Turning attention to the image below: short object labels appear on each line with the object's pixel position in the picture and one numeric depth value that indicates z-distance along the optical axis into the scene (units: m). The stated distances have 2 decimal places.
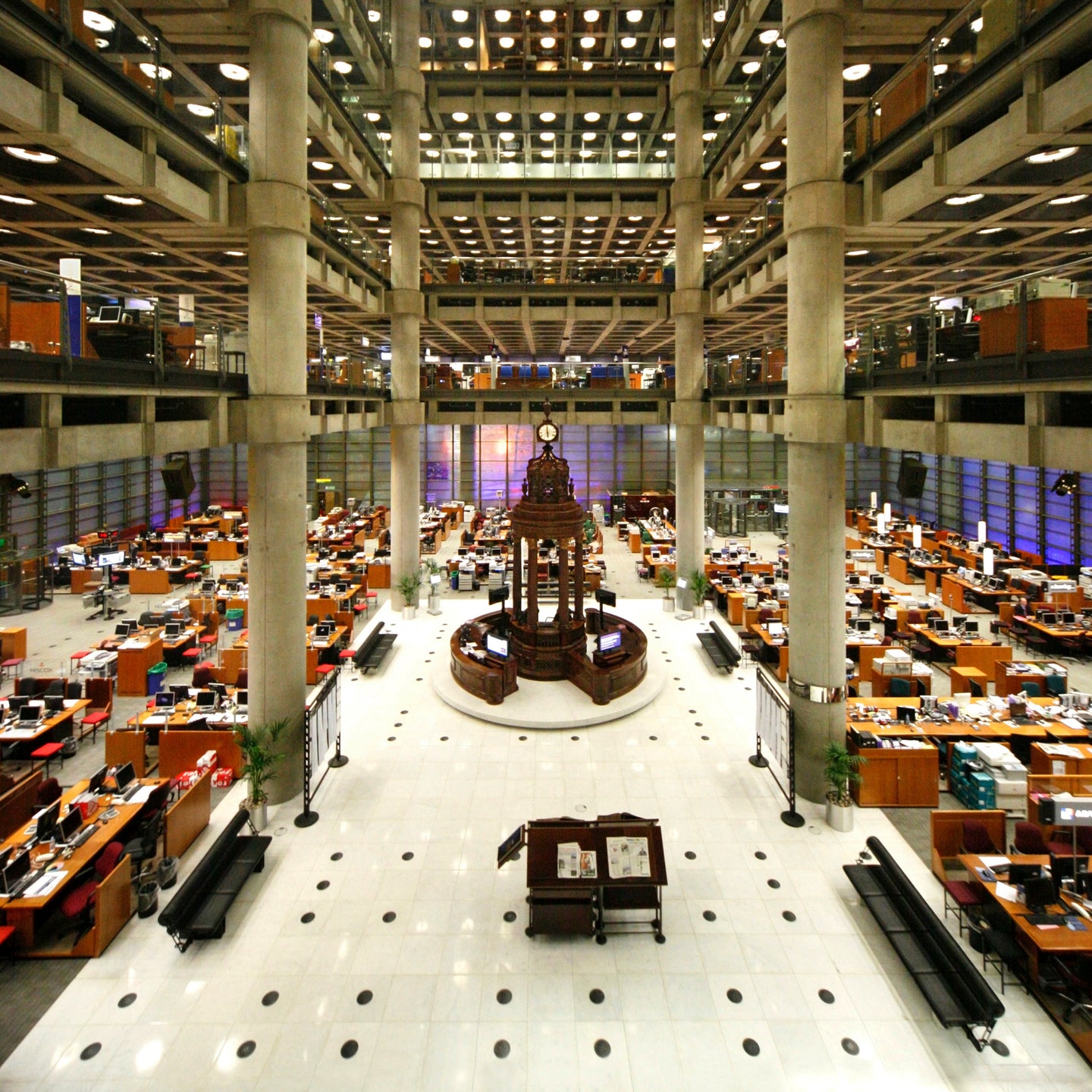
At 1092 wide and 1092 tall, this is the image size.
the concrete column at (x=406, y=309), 21.08
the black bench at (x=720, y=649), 16.33
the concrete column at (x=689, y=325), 21.03
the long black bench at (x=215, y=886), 7.62
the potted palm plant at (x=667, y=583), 21.28
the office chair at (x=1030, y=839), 8.55
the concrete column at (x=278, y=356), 10.30
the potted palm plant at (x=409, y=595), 20.89
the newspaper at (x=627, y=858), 7.75
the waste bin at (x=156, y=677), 15.37
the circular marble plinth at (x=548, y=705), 13.38
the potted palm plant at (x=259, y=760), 9.82
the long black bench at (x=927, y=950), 6.45
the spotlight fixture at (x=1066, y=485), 10.52
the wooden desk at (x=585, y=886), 7.77
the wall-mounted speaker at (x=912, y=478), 10.02
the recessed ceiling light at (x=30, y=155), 8.27
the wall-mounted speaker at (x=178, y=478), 9.65
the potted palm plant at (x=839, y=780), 9.82
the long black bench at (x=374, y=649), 16.27
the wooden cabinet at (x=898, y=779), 10.52
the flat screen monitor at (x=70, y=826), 8.52
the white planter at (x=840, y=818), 9.91
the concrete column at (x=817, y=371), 10.26
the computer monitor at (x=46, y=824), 8.53
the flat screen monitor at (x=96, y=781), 9.80
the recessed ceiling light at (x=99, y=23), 9.59
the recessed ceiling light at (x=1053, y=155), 8.47
